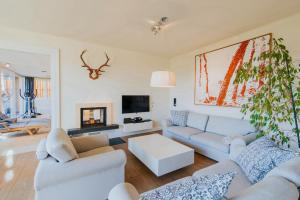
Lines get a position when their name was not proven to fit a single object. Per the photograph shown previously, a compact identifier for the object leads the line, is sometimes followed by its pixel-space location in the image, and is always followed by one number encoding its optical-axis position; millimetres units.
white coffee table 2105
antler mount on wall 3634
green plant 1804
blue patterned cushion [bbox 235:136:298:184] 1341
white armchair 1454
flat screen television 4266
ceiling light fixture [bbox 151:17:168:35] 2553
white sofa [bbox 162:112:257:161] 2586
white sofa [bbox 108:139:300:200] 804
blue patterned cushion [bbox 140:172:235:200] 754
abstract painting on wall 2871
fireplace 3734
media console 4139
